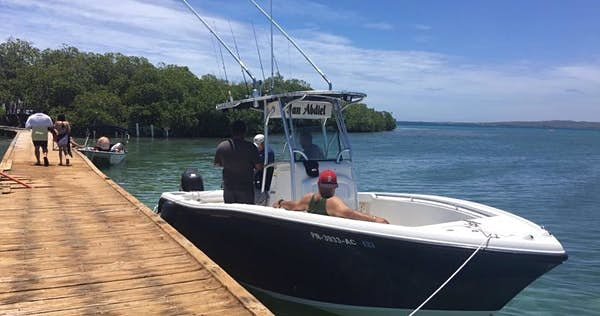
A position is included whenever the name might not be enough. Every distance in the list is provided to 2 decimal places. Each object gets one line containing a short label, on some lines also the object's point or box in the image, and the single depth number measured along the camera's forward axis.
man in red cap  6.45
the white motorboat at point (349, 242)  5.70
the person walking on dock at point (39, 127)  14.90
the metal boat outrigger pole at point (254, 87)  8.49
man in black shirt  7.84
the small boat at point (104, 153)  26.28
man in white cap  8.05
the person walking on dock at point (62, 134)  15.98
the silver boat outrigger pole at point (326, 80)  8.23
